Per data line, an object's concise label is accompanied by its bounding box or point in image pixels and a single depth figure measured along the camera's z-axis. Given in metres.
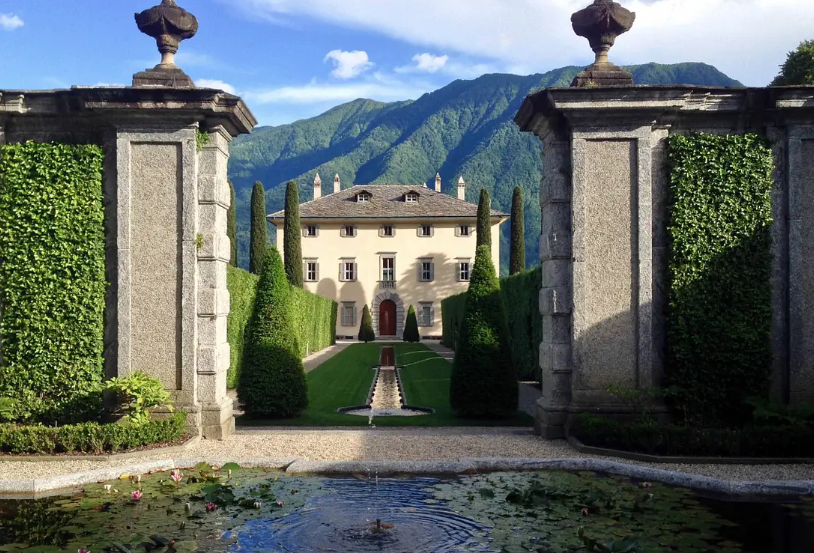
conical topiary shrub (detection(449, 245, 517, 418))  12.62
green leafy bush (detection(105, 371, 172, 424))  9.26
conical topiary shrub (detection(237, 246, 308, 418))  12.54
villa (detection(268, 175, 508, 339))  50.44
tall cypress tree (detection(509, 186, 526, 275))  43.03
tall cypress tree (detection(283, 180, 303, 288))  43.44
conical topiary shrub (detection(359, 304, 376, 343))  47.32
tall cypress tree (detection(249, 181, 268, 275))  40.41
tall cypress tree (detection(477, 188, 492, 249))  43.31
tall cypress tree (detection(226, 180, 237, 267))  37.11
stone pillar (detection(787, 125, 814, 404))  9.91
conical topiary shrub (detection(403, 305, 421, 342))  45.97
